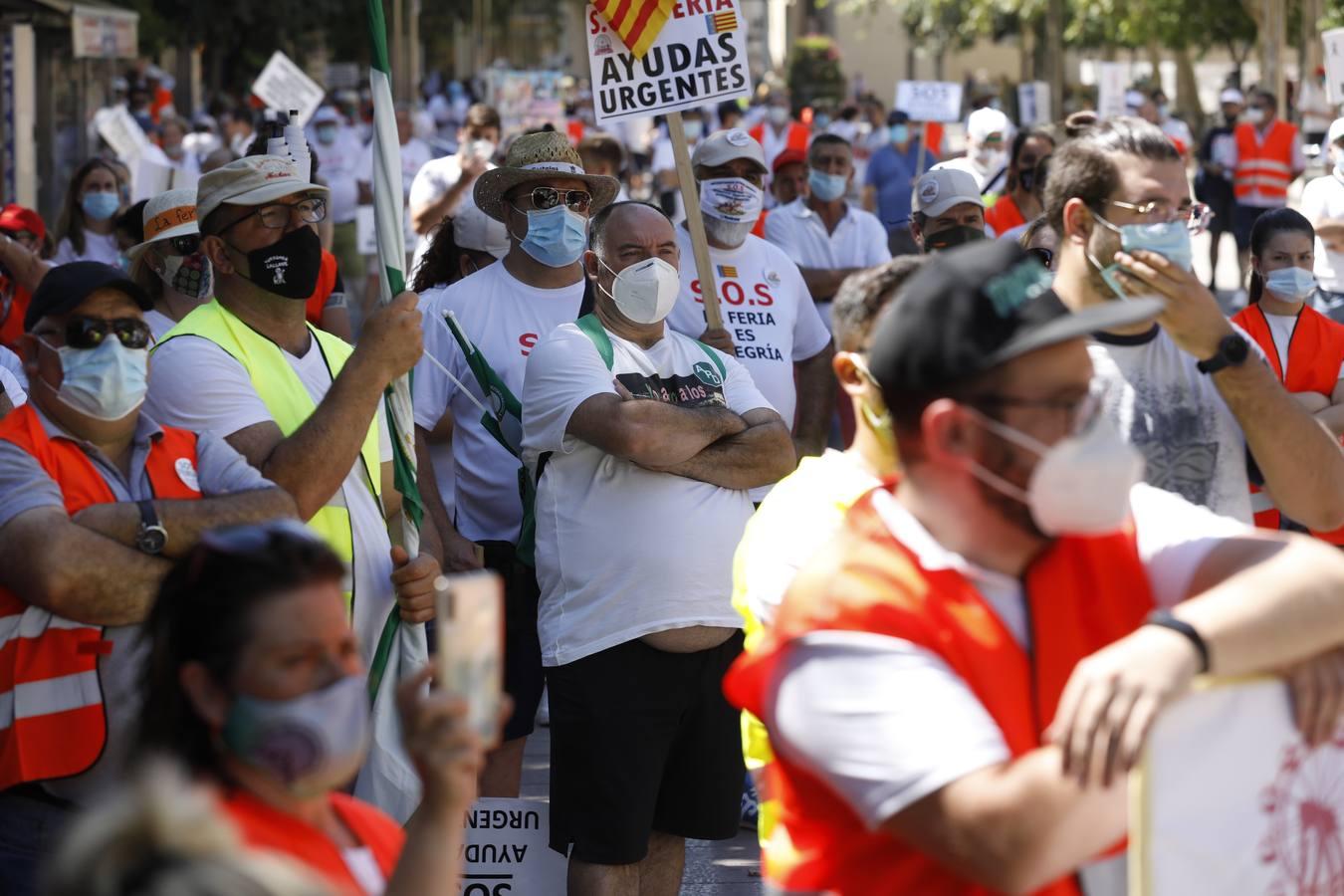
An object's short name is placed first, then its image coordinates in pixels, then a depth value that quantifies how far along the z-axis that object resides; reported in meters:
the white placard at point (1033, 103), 25.62
